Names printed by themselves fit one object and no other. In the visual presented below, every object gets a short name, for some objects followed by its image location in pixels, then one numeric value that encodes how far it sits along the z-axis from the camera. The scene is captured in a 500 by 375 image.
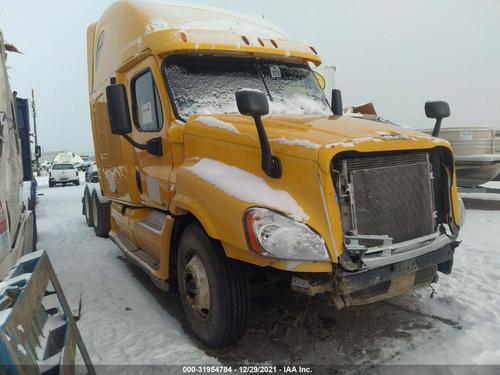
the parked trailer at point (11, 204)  3.34
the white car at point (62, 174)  26.41
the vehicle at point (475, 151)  9.12
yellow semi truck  2.80
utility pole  32.21
